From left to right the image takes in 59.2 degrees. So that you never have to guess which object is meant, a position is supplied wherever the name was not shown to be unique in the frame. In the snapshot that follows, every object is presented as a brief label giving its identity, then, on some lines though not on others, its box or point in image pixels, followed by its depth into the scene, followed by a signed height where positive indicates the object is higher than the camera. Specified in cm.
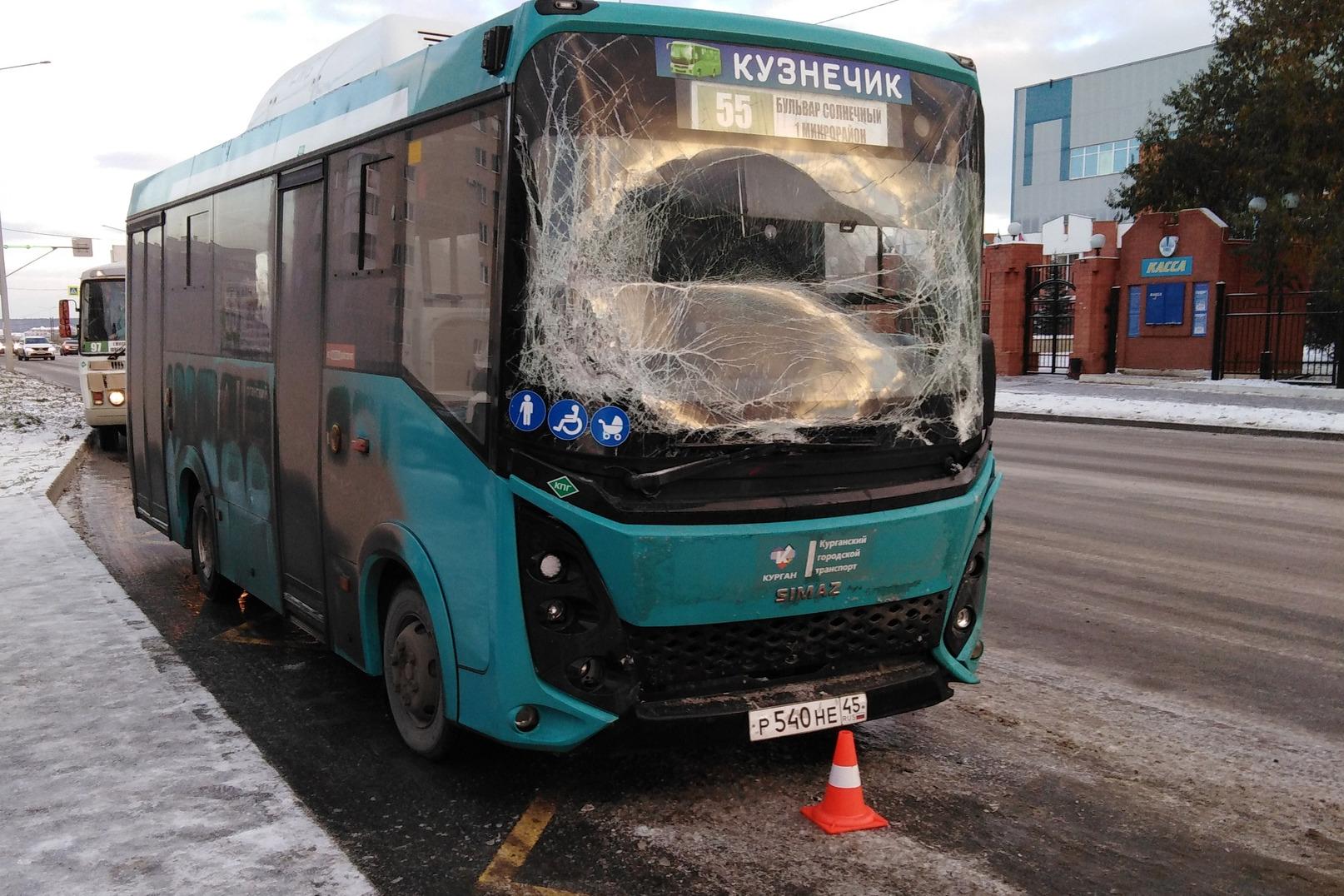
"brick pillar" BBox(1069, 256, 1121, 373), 3172 +115
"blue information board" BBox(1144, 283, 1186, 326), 2997 +125
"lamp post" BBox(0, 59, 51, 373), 4562 +56
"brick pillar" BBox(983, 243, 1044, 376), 3322 +142
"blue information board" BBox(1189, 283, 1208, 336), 2947 +105
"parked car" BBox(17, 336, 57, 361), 8375 -153
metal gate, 3275 +106
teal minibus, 407 -13
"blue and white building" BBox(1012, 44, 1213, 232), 6444 +1273
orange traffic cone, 418 -161
